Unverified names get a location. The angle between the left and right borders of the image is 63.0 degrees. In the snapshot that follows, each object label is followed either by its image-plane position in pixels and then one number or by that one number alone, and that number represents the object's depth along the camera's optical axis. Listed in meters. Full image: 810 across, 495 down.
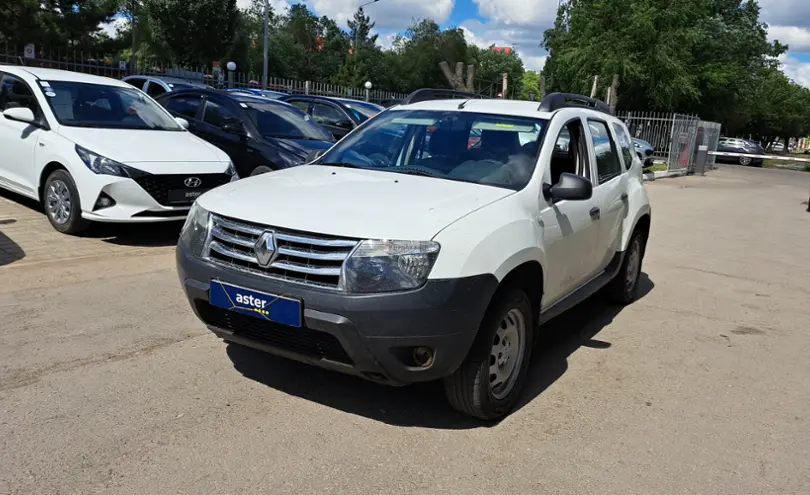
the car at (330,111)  14.07
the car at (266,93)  15.23
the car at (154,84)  14.77
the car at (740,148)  39.87
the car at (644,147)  24.20
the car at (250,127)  9.23
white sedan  6.77
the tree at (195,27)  48.72
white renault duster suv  3.08
